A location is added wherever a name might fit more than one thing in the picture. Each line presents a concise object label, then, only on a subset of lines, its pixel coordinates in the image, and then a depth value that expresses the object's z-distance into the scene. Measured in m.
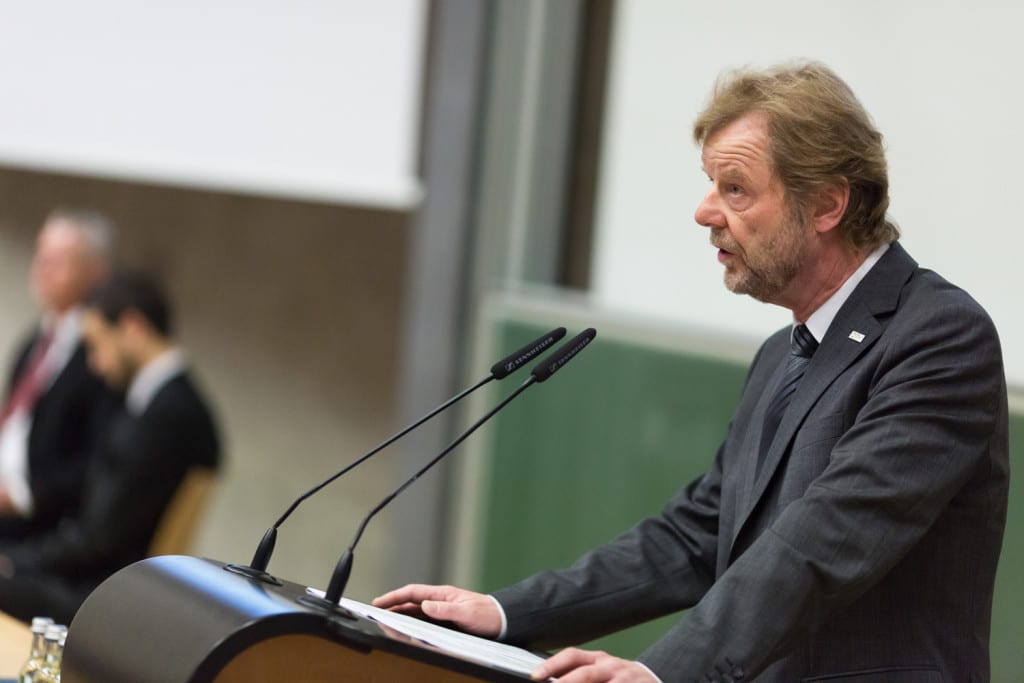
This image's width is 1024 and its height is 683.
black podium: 5.77
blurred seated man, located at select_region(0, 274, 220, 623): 9.86
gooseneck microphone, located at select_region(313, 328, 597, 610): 5.90
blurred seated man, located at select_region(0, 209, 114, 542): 10.87
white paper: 5.87
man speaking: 5.91
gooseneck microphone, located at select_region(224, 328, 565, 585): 5.98
